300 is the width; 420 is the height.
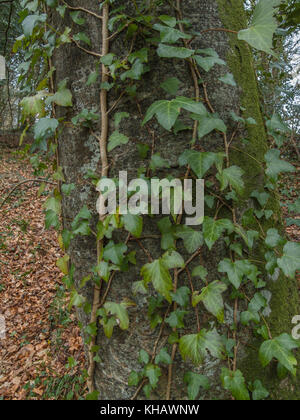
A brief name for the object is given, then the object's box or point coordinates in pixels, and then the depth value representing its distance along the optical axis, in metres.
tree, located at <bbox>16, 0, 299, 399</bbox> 1.01
